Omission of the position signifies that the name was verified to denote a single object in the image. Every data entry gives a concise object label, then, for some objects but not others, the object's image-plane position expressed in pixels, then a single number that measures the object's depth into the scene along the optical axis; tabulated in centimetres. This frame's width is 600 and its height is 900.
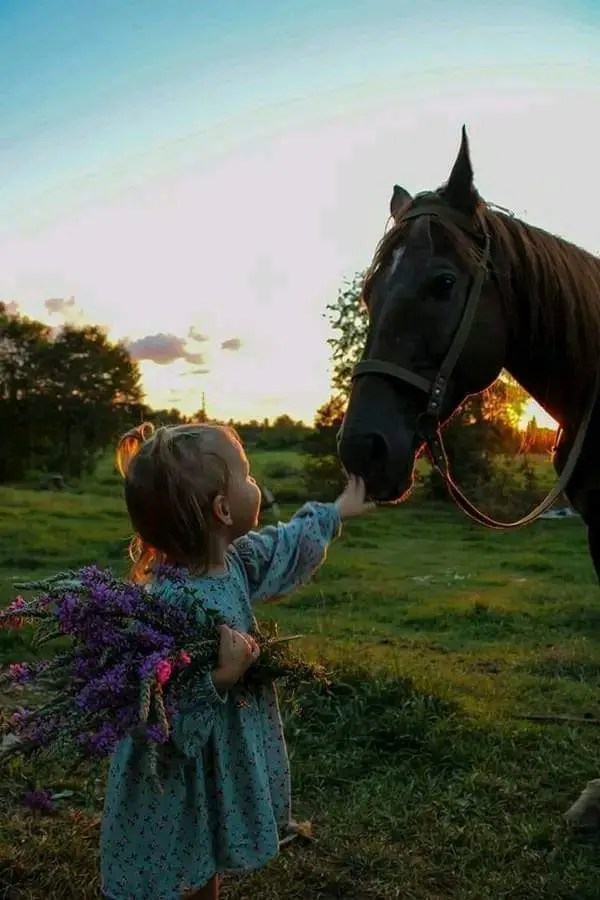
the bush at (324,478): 1859
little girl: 198
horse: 256
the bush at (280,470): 2225
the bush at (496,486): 1695
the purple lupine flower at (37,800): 200
